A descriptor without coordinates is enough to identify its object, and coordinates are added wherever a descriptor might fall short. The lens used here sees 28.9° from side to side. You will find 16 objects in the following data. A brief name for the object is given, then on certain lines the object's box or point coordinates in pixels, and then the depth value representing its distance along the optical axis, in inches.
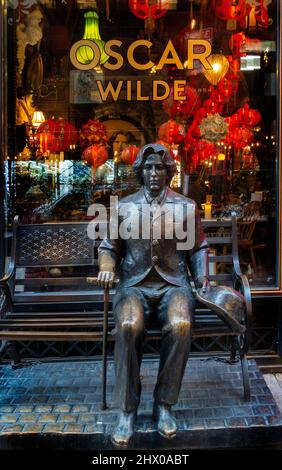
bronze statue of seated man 126.1
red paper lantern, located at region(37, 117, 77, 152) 229.6
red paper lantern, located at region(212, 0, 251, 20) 216.1
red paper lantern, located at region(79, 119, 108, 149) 236.5
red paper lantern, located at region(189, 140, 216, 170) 243.0
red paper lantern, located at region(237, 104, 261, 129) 222.7
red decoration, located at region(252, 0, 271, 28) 205.5
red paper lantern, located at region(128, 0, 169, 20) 215.4
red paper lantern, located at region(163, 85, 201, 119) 230.7
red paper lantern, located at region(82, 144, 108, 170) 237.0
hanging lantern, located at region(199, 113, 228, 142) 247.6
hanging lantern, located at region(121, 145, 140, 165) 234.5
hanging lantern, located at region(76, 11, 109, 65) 218.5
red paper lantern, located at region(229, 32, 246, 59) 226.4
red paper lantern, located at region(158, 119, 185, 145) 237.5
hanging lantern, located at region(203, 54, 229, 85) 228.9
